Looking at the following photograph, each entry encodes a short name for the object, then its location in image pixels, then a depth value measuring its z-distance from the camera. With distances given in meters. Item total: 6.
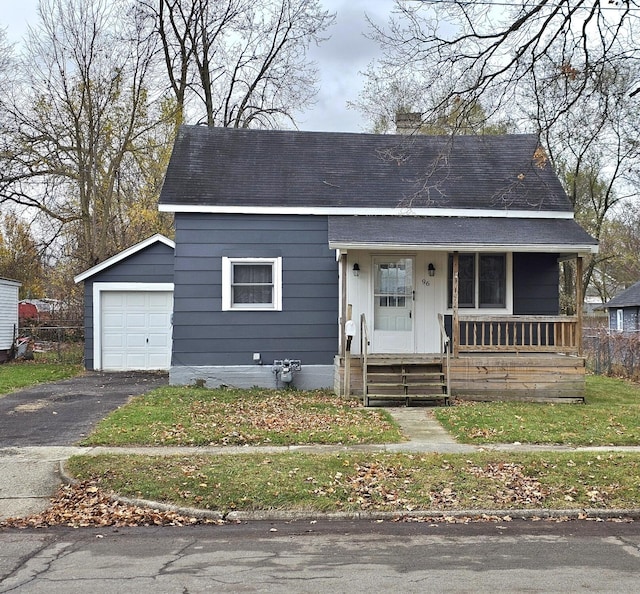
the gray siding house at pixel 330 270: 14.20
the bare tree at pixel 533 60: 8.16
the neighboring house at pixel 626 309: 33.09
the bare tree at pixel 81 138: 22.86
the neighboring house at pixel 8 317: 20.97
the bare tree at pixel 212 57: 26.83
